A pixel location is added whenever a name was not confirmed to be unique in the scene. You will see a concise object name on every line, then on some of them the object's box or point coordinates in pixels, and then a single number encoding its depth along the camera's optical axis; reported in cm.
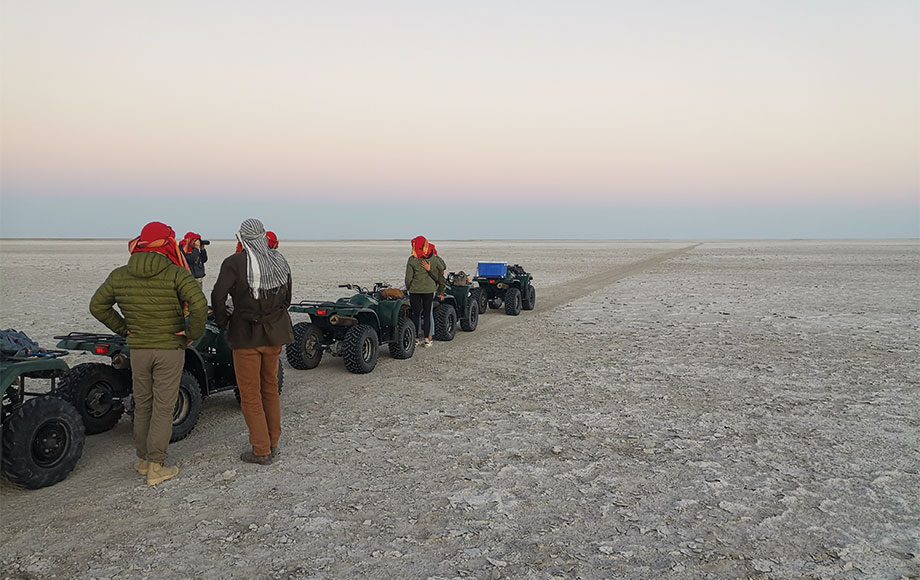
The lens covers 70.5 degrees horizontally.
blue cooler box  1429
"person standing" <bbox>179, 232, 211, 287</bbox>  1220
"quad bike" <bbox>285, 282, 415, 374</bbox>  823
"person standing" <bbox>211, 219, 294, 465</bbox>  488
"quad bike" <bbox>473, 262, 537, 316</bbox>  1429
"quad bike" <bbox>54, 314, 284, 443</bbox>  525
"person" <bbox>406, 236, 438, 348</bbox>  949
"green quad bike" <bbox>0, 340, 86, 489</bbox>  429
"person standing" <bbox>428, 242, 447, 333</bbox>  965
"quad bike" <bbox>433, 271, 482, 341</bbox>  1090
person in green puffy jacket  458
